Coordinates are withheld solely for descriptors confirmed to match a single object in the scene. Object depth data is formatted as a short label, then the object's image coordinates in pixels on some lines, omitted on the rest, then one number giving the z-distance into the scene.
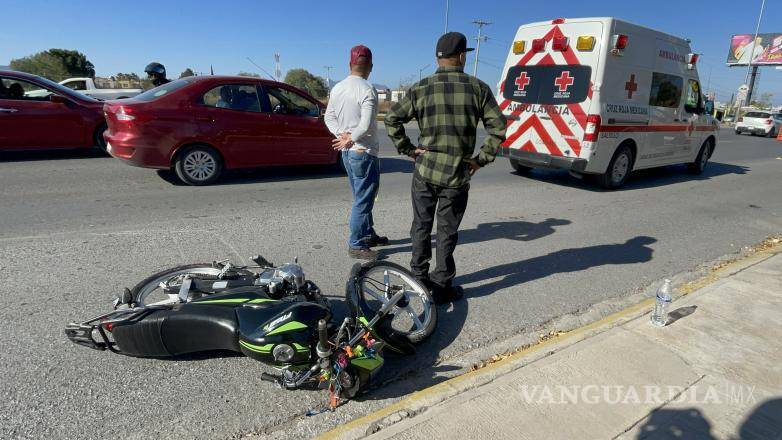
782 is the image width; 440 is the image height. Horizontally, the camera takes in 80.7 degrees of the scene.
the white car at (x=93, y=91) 12.95
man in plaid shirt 3.08
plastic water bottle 3.25
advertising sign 49.71
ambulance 7.36
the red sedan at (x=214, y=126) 6.59
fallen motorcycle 2.30
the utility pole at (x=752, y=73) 51.56
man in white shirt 4.05
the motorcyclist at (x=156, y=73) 8.61
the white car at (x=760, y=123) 26.09
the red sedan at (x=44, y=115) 7.83
